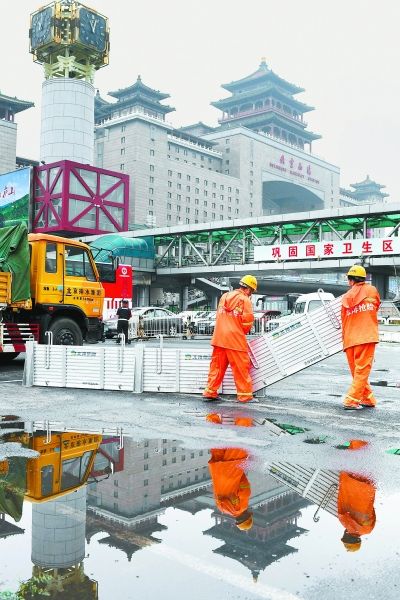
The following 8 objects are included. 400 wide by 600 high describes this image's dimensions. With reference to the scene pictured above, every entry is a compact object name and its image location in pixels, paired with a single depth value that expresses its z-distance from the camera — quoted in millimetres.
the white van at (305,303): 29625
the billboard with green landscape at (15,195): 65000
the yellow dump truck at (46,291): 11961
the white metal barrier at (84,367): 9633
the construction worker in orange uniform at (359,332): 7789
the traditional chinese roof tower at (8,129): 98438
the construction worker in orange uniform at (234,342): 8344
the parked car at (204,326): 32253
